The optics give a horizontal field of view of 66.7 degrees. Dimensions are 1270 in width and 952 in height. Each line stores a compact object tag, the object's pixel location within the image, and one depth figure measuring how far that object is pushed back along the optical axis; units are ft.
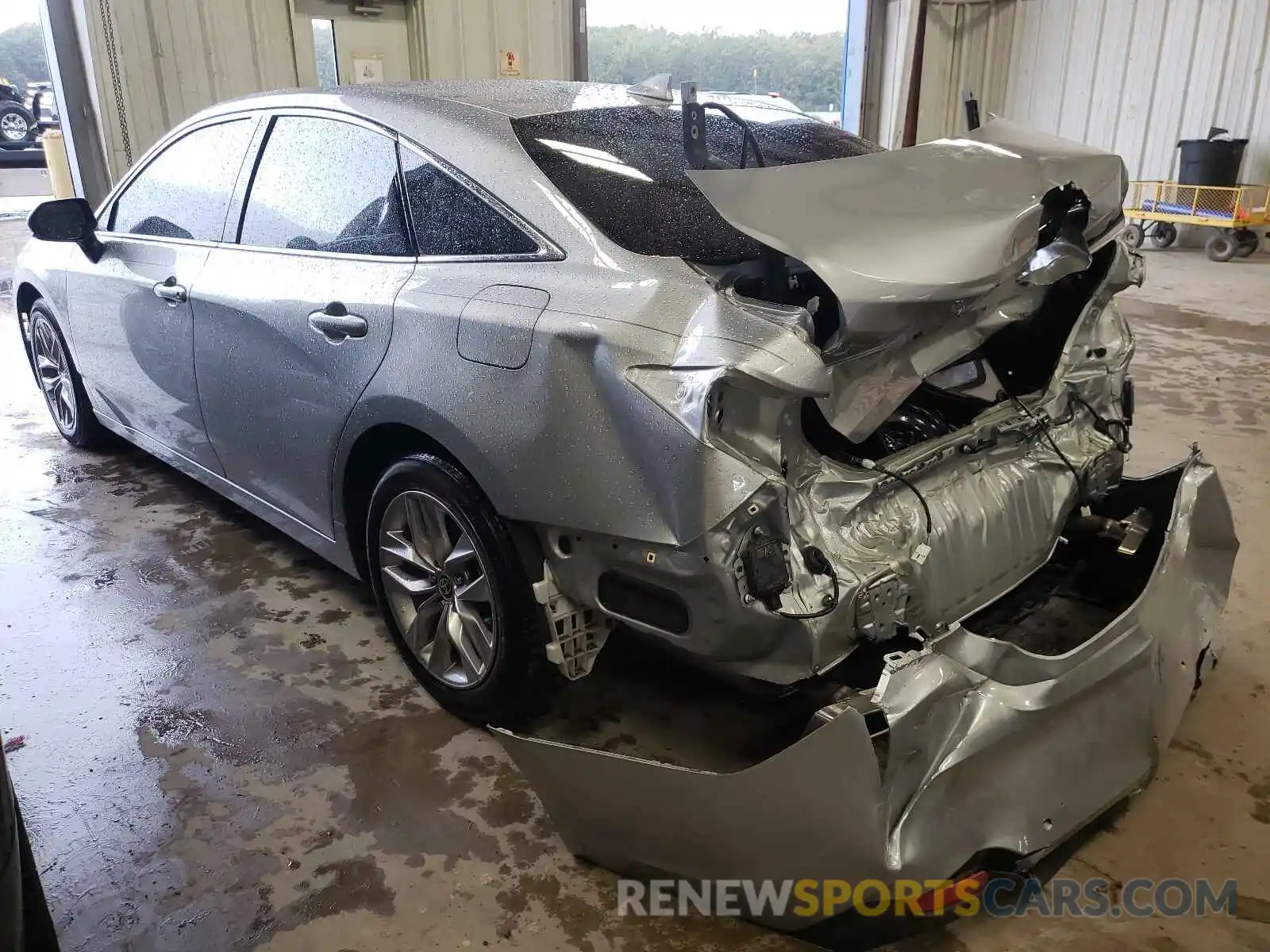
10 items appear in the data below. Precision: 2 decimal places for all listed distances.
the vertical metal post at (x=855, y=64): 35.14
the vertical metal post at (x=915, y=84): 34.04
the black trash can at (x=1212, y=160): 28.30
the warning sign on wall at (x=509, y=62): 26.81
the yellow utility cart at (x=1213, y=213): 28.35
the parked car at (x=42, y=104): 50.78
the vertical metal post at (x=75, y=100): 21.47
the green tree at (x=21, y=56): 53.36
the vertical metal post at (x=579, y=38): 27.84
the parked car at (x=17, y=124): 49.32
